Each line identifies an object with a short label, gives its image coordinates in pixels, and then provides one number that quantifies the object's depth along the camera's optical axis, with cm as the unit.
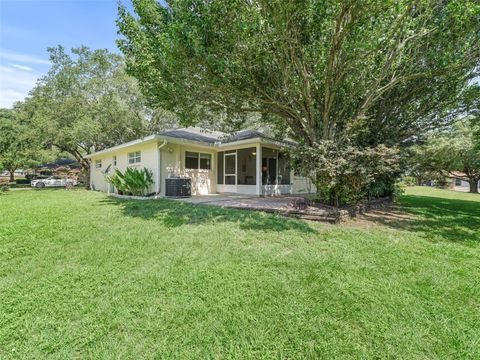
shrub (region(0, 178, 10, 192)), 1779
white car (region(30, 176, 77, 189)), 2555
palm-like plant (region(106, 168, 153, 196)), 1159
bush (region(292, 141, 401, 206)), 645
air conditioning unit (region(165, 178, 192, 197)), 1139
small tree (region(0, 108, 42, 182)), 1855
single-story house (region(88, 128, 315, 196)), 1194
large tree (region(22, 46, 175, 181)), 1942
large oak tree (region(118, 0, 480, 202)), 600
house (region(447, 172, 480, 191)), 3472
